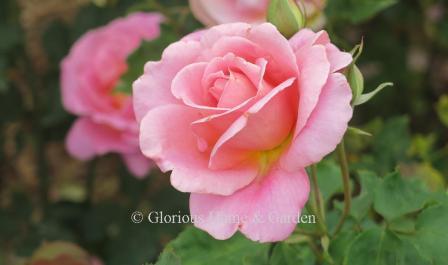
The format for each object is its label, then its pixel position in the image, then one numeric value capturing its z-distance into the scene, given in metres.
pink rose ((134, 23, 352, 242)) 0.50
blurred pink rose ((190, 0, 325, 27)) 0.70
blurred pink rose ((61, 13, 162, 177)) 0.81
